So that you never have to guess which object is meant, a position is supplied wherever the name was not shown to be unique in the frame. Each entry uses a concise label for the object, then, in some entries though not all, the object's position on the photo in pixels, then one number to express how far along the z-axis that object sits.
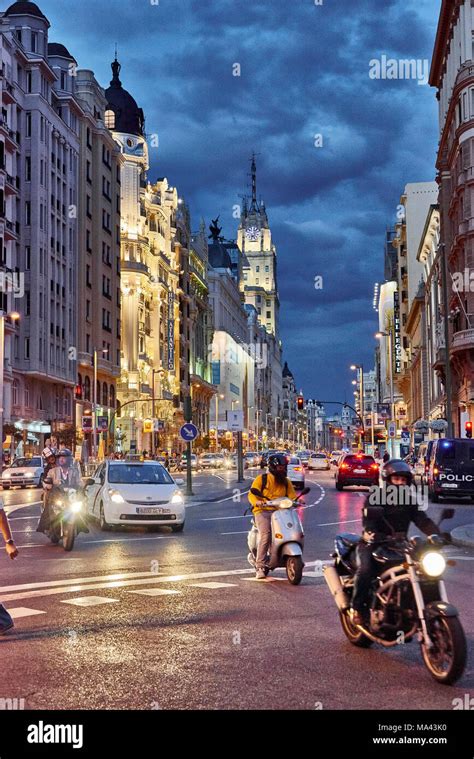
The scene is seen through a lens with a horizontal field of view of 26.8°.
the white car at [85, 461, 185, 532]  19.84
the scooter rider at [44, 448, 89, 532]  16.56
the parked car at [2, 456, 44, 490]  46.38
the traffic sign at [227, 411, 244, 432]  43.39
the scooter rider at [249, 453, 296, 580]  12.05
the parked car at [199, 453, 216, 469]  85.19
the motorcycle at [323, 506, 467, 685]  6.48
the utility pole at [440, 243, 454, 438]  39.34
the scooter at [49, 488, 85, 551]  16.12
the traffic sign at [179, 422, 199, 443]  32.53
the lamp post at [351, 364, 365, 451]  96.21
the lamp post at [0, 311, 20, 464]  55.69
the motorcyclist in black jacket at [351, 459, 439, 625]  7.47
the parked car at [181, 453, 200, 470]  82.00
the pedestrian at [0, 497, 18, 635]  8.31
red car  42.16
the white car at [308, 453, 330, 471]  82.81
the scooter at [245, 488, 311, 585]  11.84
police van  31.52
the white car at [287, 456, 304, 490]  38.72
